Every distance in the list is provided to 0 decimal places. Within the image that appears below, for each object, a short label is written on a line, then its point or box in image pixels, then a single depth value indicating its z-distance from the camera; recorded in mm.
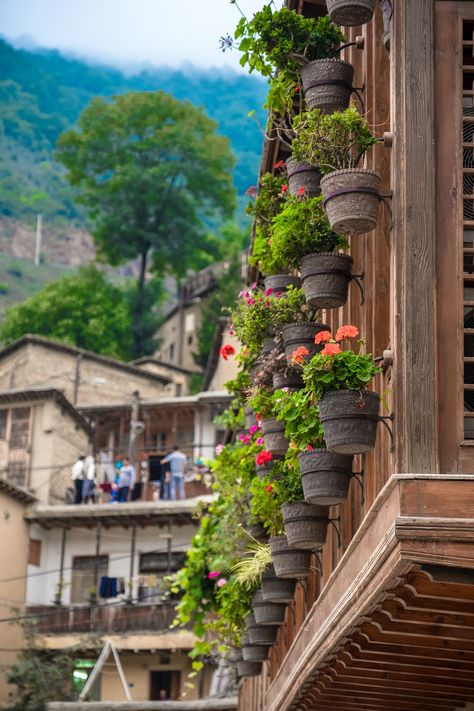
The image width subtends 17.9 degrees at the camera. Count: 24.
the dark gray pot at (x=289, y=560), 13117
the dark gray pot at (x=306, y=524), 11906
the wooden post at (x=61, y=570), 44844
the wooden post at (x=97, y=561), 44812
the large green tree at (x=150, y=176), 79438
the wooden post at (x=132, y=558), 44188
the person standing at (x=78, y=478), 44500
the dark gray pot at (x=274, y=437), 13156
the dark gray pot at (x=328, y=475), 10219
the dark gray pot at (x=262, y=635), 17109
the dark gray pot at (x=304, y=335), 11844
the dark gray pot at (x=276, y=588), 14930
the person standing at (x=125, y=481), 44531
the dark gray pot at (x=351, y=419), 9281
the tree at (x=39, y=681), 40156
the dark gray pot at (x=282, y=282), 13930
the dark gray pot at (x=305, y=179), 11548
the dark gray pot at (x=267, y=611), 16141
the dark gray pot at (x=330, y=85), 10961
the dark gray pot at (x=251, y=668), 19406
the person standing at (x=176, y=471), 42969
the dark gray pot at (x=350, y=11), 10234
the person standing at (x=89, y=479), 44938
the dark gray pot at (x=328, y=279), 10750
